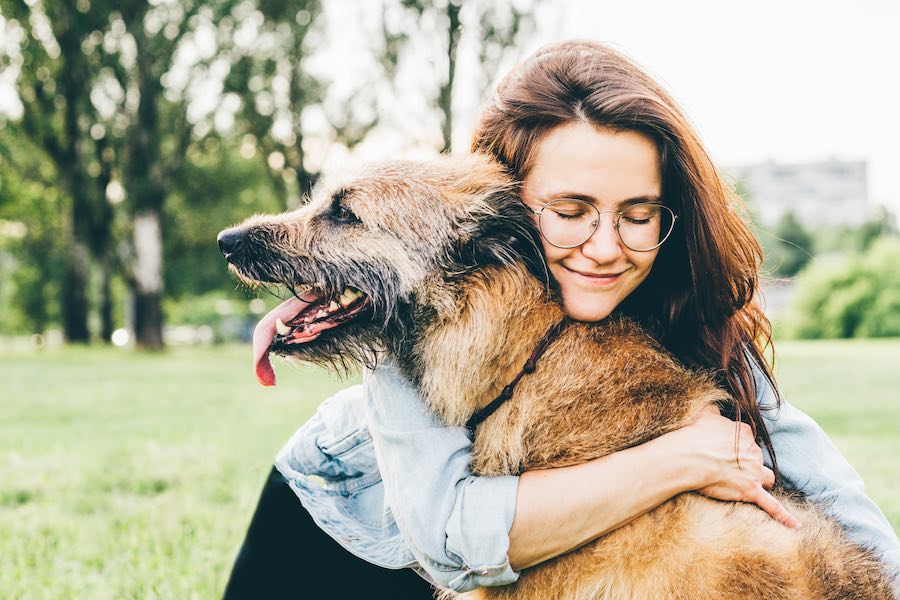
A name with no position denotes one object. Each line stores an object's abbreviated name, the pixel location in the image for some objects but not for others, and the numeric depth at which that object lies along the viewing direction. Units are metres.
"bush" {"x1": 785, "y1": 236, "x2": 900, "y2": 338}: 31.06
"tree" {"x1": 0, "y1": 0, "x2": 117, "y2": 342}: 18.06
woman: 2.02
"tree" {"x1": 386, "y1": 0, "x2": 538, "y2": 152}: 17.58
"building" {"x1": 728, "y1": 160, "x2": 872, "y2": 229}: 112.69
